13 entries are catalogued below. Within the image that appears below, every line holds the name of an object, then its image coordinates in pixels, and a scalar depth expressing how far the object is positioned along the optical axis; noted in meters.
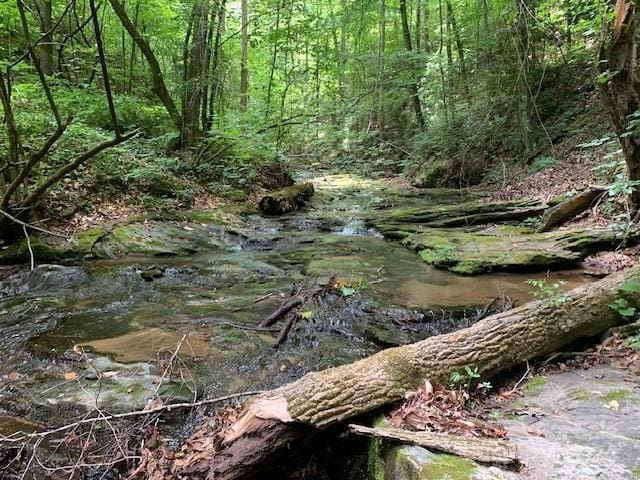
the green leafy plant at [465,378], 3.26
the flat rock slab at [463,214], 9.58
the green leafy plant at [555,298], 4.05
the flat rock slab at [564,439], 2.24
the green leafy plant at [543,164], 11.34
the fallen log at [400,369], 2.70
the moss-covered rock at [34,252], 6.96
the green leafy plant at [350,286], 5.82
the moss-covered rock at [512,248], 6.73
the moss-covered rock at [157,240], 7.98
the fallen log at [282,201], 12.62
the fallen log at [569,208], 8.04
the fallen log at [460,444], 2.31
